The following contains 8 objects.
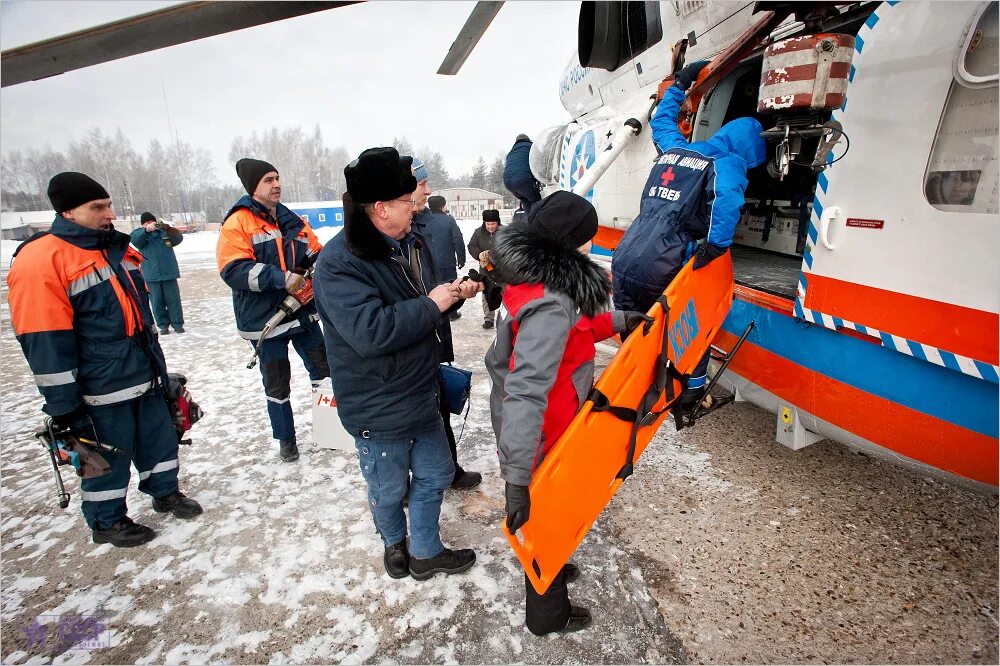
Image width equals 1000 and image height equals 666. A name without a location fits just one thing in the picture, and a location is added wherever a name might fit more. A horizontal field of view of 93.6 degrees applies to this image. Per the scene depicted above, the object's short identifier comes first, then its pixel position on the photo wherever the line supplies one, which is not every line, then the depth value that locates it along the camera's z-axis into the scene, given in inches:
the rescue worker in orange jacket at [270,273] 122.4
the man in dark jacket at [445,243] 109.4
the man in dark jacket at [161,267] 262.8
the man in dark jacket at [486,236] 267.4
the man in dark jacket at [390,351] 74.0
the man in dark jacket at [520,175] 266.8
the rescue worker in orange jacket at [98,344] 89.4
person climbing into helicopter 93.4
